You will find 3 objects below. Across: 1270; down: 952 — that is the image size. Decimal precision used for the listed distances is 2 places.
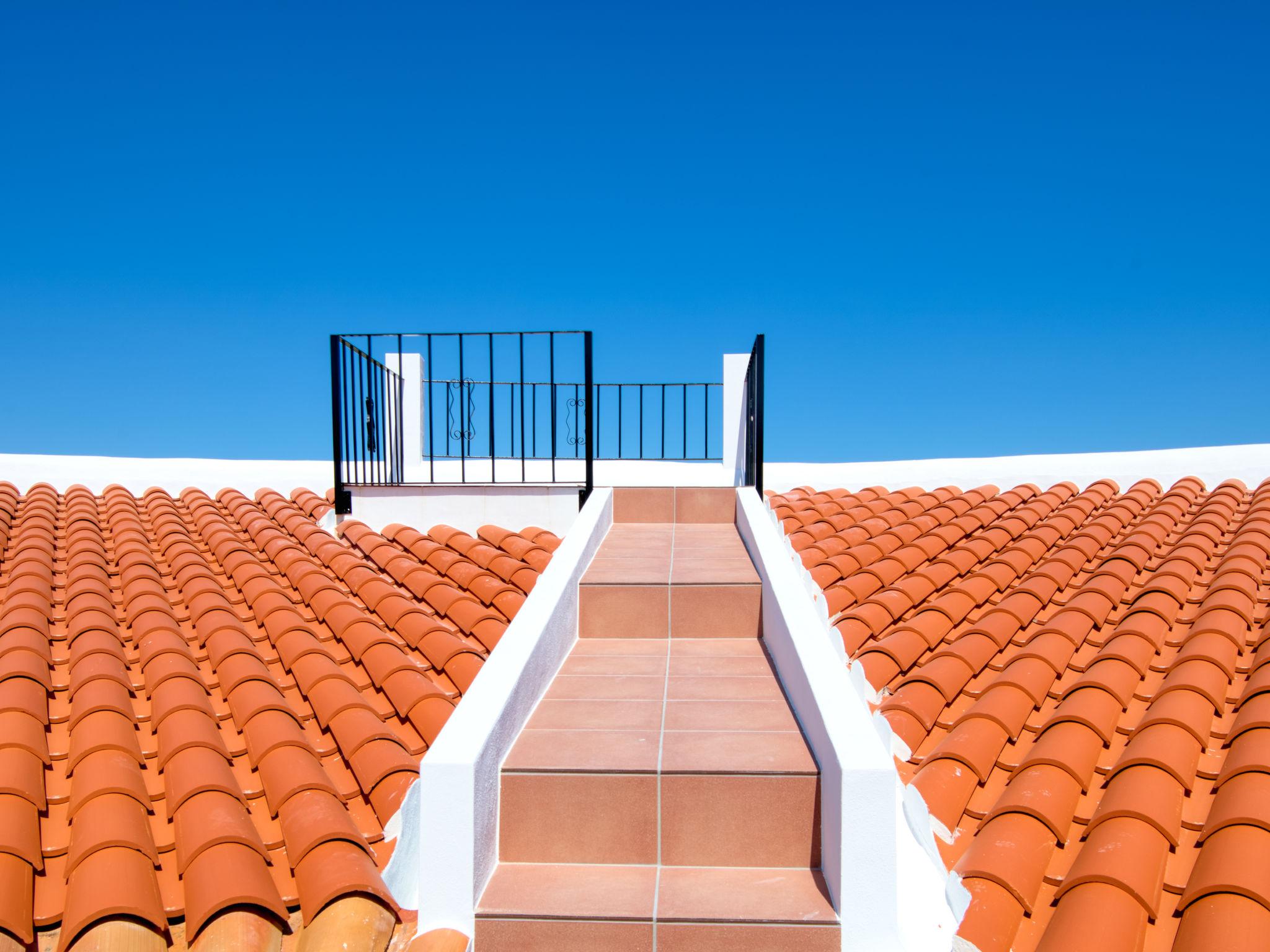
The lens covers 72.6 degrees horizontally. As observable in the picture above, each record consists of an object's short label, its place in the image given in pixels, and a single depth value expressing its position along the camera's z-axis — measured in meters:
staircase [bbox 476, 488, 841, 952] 2.68
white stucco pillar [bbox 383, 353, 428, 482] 8.80
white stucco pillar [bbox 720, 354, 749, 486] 9.27
